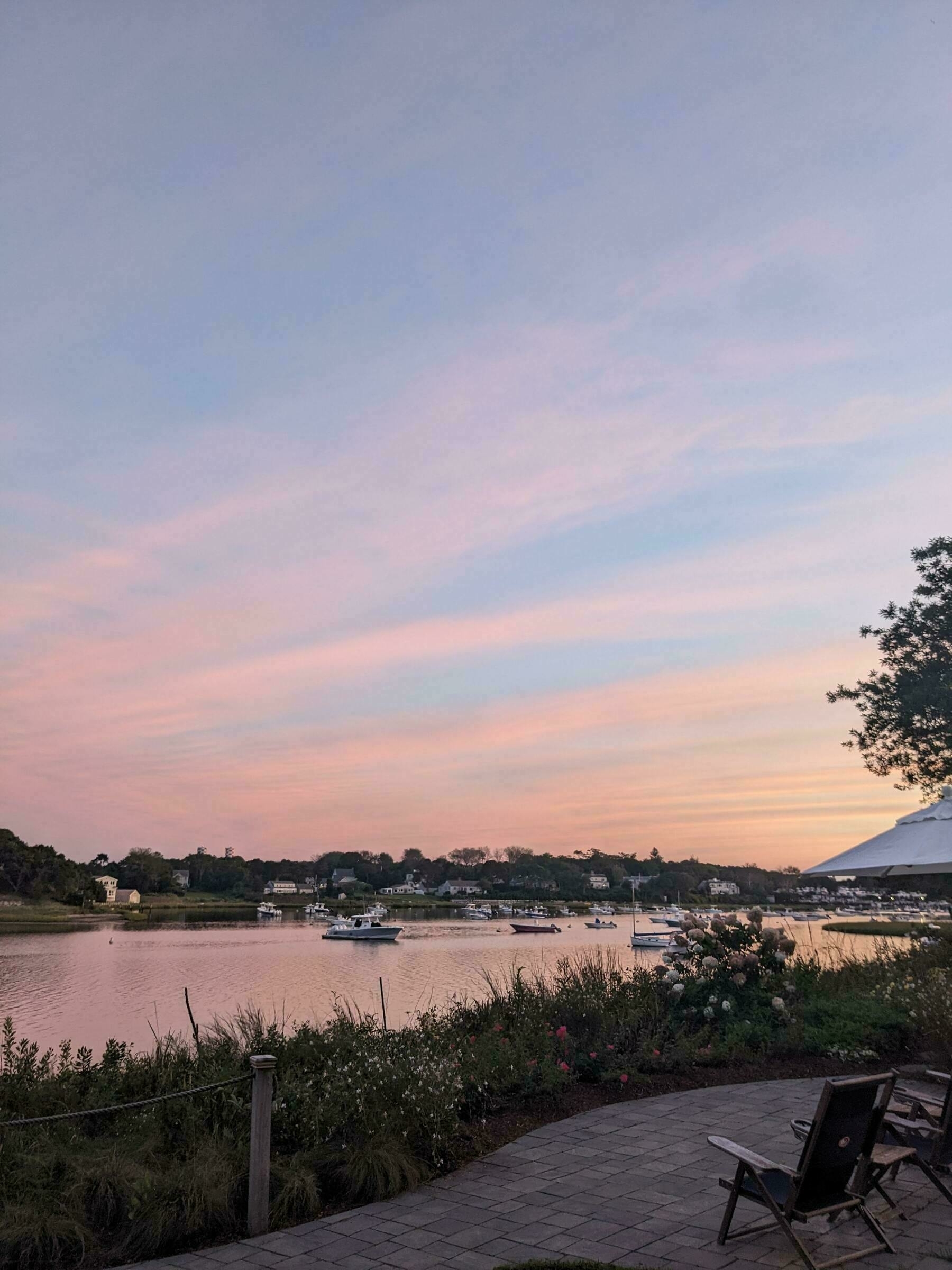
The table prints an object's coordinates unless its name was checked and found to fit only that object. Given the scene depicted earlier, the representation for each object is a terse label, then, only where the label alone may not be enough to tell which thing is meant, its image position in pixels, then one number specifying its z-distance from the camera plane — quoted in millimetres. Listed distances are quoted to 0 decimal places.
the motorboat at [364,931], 58562
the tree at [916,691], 20062
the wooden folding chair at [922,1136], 4895
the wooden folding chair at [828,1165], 4113
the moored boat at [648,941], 46812
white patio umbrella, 7844
